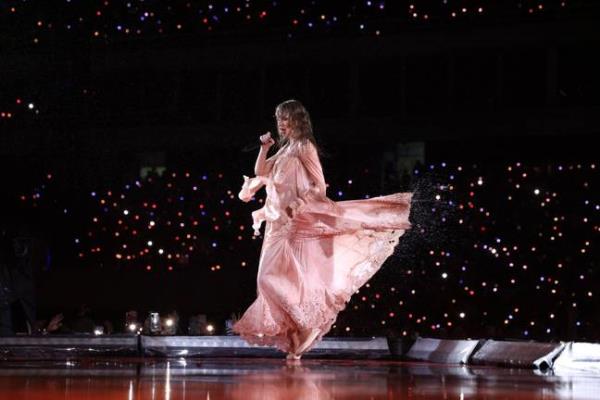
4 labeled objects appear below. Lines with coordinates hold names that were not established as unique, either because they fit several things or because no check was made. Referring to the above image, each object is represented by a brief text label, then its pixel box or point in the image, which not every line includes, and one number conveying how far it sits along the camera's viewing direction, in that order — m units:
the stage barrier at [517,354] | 18.25
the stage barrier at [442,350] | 20.11
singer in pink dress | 19.12
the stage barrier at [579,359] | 17.31
